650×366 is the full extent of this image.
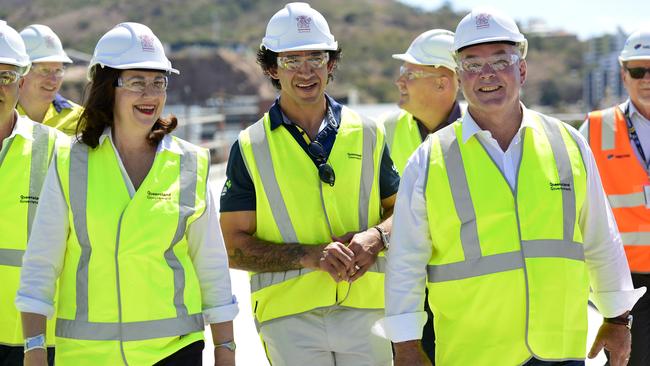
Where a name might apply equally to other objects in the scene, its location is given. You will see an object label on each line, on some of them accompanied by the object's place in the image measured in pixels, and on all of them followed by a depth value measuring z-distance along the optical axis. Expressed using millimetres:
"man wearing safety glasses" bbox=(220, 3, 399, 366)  4801
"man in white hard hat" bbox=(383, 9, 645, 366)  4027
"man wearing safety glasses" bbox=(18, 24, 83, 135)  6879
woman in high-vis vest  4039
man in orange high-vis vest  5809
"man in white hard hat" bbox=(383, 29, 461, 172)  6016
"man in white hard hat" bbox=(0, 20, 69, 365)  4629
